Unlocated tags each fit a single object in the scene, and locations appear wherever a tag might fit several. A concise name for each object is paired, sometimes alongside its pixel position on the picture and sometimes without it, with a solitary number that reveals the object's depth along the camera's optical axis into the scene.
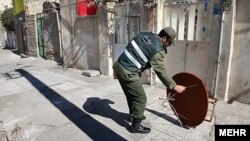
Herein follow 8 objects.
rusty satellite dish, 3.66
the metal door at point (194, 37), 5.35
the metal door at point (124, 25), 7.23
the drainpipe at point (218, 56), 5.04
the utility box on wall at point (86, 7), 8.56
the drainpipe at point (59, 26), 11.00
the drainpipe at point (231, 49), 4.86
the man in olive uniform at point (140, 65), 3.53
